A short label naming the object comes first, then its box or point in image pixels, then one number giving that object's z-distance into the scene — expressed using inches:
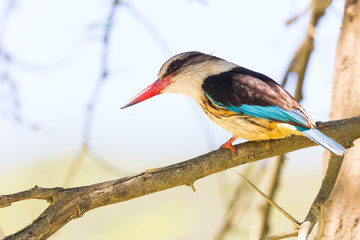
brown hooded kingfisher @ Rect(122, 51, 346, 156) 201.0
